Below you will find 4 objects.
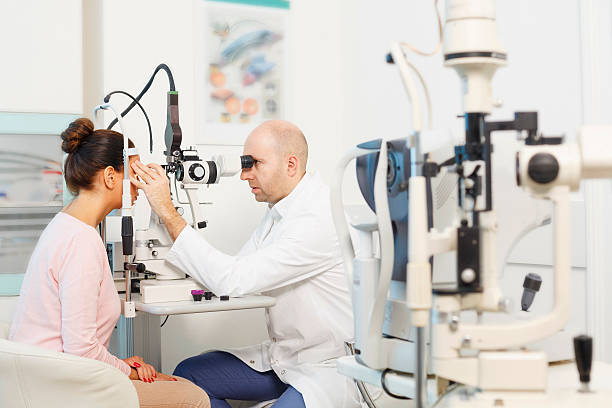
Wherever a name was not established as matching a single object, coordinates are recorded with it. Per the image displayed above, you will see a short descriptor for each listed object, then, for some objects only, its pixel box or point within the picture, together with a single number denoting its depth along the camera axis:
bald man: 2.14
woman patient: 1.75
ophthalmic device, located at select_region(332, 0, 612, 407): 1.09
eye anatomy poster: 3.46
